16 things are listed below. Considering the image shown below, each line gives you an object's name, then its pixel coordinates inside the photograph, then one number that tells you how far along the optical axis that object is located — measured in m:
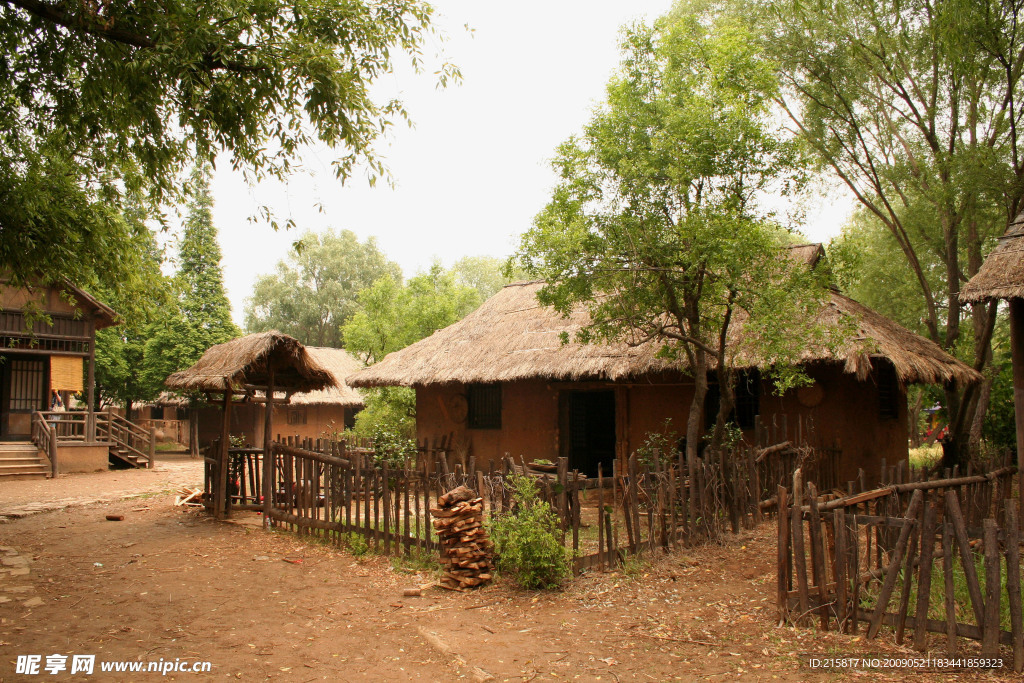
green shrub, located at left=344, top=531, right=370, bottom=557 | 7.07
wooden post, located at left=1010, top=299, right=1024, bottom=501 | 7.09
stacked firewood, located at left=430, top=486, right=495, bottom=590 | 5.86
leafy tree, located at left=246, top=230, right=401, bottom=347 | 39.00
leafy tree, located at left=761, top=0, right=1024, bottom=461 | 10.75
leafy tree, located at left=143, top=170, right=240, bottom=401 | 22.78
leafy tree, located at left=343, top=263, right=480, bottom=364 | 19.34
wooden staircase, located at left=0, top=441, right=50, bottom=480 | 14.97
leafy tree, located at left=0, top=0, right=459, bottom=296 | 6.00
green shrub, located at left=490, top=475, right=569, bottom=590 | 5.61
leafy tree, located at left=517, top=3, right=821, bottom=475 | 7.56
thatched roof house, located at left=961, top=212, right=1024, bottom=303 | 6.76
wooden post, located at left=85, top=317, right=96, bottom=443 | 16.67
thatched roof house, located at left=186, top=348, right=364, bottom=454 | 24.80
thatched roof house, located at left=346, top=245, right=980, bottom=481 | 10.02
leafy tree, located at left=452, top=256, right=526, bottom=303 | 47.06
